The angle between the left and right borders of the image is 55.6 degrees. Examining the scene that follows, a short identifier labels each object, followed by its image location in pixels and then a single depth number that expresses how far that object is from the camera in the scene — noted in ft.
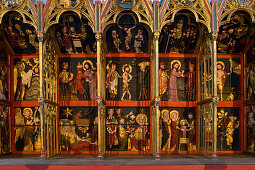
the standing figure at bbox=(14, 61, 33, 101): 31.63
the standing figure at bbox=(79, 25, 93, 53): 29.20
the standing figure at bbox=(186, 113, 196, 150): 31.45
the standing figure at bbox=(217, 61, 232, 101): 31.83
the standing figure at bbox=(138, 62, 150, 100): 31.83
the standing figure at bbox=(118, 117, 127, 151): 31.30
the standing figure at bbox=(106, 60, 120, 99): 31.73
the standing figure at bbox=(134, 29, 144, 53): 29.86
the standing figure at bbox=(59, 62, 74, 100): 31.86
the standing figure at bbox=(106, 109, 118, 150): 31.19
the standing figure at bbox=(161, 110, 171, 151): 31.37
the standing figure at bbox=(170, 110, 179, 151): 31.40
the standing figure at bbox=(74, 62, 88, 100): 31.86
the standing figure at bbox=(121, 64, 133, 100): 31.99
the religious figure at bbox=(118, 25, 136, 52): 29.45
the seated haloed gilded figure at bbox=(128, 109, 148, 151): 31.32
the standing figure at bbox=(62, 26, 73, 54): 29.39
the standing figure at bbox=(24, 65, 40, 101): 31.60
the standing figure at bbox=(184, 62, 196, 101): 31.96
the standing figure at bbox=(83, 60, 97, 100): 31.91
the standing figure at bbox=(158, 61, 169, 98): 32.05
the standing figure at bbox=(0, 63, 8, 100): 29.94
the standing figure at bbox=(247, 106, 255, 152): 29.55
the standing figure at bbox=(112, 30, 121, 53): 29.90
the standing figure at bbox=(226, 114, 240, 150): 31.35
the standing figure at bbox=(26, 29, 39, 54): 29.02
